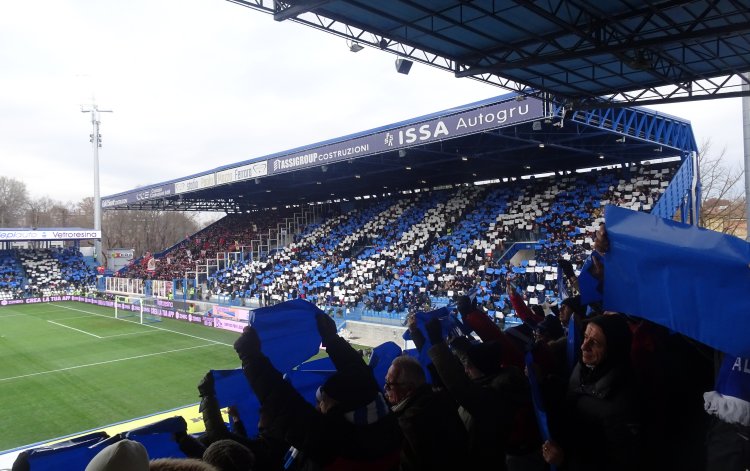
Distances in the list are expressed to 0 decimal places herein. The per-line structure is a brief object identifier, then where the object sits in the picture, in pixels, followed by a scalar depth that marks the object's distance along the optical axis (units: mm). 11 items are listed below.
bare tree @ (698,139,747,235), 30859
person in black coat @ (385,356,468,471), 2502
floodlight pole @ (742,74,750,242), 14789
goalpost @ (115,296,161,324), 27906
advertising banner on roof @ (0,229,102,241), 42438
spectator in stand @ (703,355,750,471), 2525
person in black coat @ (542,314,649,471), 2508
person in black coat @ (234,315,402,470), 2217
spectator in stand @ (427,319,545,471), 2645
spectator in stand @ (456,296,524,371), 3697
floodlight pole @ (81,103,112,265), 47094
